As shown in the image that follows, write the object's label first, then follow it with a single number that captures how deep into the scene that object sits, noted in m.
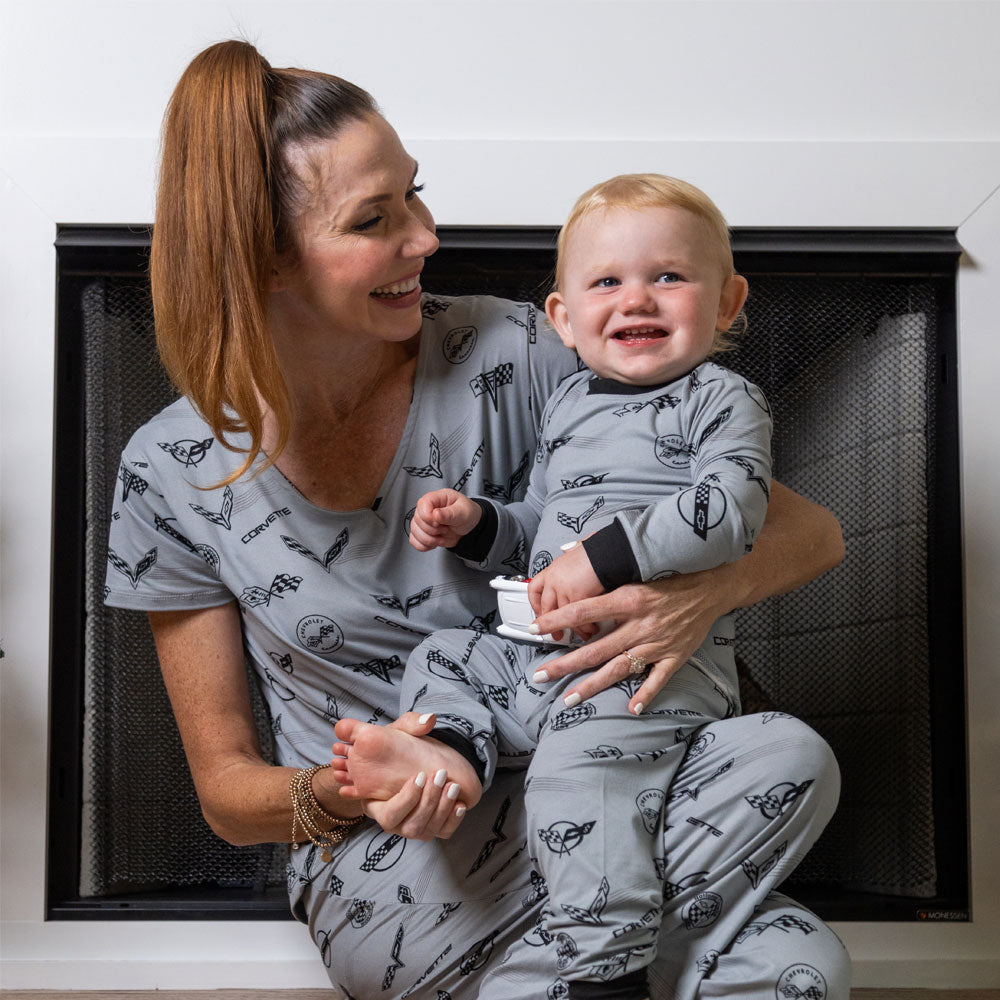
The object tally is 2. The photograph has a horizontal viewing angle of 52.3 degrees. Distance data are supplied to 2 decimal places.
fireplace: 1.49
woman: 0.95
